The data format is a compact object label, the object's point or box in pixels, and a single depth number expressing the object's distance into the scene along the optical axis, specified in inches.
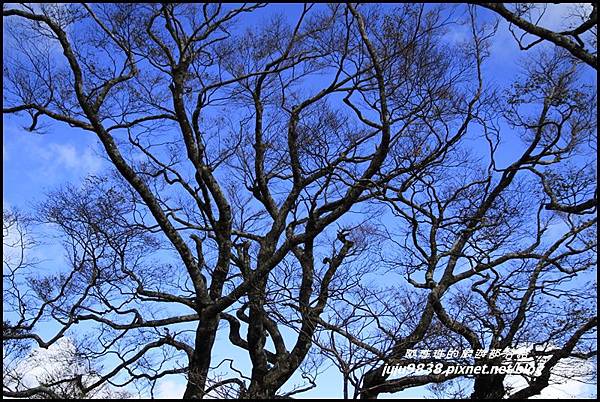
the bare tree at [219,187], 379.9
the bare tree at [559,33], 309.6
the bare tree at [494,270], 356.2
